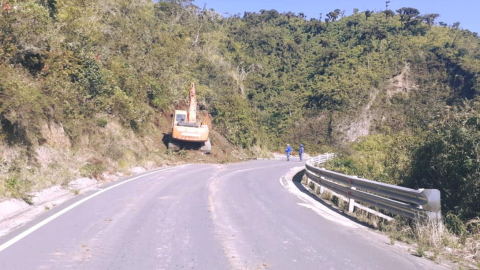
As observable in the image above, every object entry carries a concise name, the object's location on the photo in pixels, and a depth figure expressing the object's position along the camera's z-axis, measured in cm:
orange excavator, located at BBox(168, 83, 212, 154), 2883
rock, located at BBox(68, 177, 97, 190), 1367
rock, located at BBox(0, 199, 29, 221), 864
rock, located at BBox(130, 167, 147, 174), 2068
